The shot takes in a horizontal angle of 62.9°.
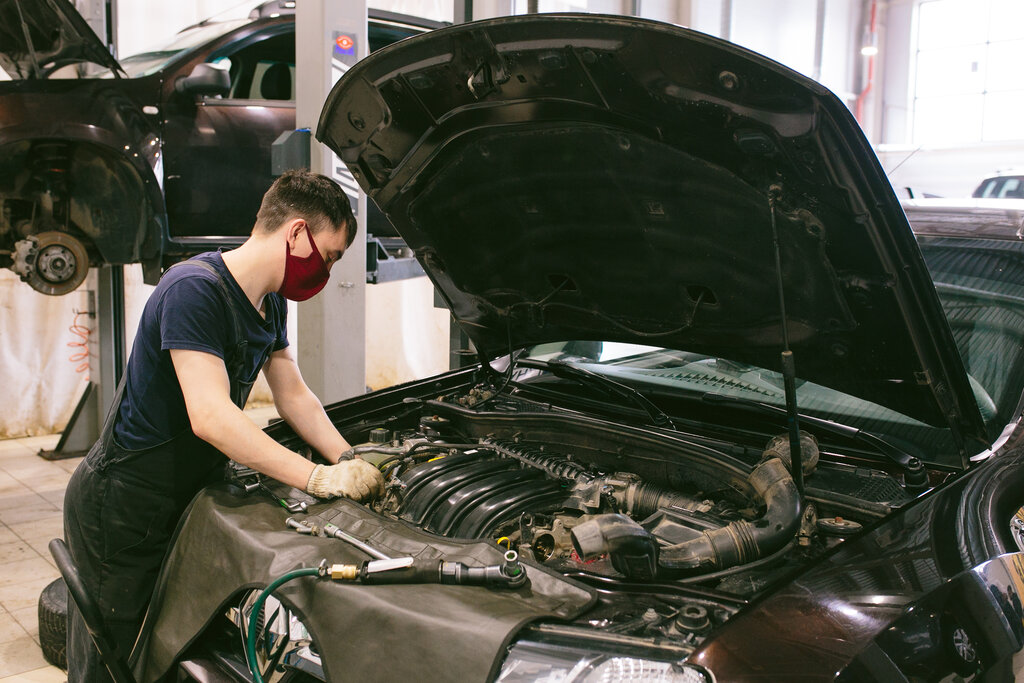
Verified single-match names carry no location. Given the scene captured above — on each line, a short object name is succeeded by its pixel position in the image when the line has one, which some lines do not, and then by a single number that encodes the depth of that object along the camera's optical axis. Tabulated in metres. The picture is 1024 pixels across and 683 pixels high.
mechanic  1.87
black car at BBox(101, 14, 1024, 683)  1.32
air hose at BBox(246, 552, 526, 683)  1.41
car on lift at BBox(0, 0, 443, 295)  4.21
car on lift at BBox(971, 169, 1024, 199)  8.54
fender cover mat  1.29
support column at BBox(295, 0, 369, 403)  3.65
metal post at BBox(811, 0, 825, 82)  11.03
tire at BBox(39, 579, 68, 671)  2.85
